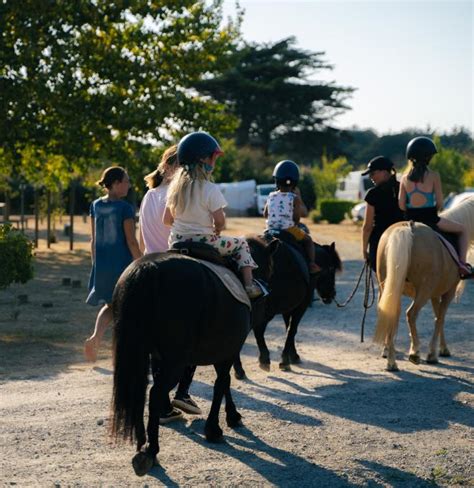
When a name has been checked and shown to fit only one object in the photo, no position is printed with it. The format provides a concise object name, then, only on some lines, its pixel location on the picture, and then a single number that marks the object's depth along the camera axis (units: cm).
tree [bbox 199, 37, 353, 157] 6300
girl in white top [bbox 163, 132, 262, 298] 652
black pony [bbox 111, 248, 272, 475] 585
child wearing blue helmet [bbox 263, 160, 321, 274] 977
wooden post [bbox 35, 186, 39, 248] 2744
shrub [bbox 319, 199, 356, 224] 4497
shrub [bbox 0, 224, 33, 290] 1309
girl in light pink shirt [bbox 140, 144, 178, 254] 782
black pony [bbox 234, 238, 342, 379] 843
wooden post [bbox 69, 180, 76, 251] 2742
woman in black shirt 1035
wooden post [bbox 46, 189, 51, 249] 2738
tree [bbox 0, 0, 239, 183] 2284
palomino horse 941
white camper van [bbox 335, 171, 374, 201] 5072
